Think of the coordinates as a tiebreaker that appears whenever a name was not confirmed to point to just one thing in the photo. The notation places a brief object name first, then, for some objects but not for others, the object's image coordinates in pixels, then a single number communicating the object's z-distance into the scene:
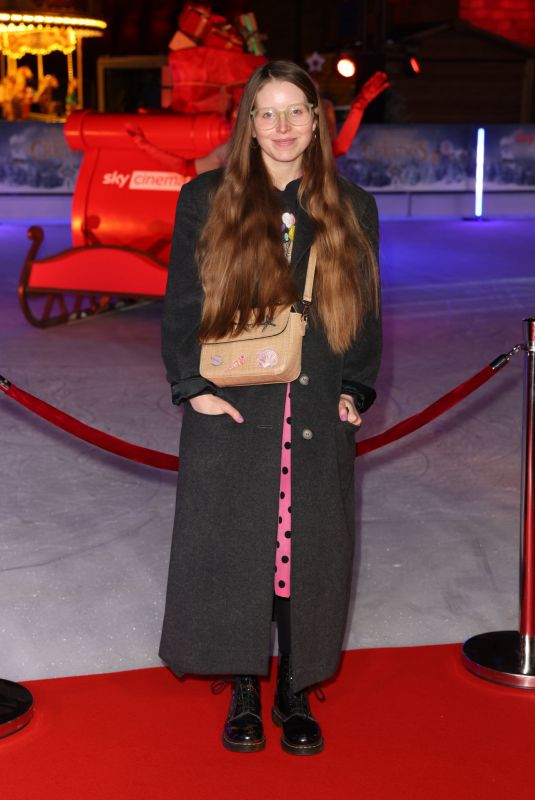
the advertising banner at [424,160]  14.19
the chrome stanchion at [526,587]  2.83
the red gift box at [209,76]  7.63
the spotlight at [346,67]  11.28
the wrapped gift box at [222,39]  7.64
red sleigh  7.20
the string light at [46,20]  13.79
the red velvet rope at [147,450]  2.96
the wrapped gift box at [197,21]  7.60
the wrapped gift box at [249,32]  8.00
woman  2.35
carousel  14.20
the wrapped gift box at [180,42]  7.69
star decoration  13.71
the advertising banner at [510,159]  14.30
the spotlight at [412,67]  11.85
